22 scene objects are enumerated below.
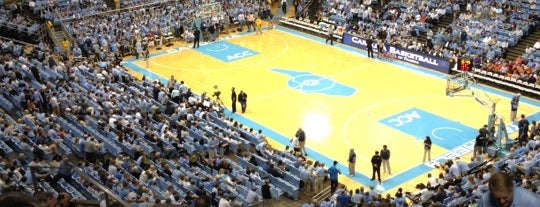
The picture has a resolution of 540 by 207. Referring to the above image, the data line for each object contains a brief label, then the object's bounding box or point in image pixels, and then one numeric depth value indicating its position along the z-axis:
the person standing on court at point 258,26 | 44.12
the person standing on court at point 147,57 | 38.38
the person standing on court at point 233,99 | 31.06
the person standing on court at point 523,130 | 25.92
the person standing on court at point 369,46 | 38.94
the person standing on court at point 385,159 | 24.67
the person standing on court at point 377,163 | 24.23
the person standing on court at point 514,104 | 29.11
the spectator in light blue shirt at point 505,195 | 4.86
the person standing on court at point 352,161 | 24.61
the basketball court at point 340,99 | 27.56
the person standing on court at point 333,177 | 22.69
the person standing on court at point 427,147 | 25.57
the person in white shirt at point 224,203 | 18.58
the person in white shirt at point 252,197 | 19.97
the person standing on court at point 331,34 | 41.62
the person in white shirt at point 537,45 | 34.97
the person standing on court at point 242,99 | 31.22
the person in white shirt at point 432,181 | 21.88
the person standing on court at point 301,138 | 26.53
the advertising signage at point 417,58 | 36.47
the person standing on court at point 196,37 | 41.45
